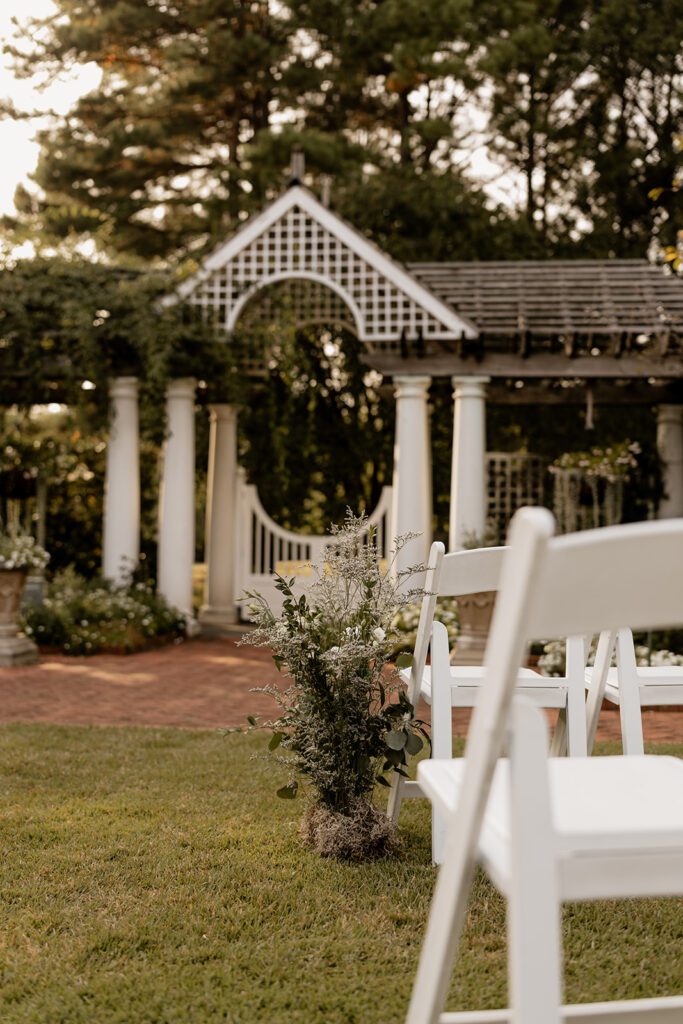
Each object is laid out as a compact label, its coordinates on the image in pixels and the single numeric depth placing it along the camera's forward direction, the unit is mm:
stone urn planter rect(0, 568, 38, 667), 9438
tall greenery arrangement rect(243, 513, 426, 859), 3729
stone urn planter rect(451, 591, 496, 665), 9172
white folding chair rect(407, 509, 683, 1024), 1590
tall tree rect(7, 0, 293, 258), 17703
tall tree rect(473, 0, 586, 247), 19766
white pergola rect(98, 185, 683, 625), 10812
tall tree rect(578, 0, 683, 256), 19484
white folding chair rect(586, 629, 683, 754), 3281
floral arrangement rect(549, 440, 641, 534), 11883
